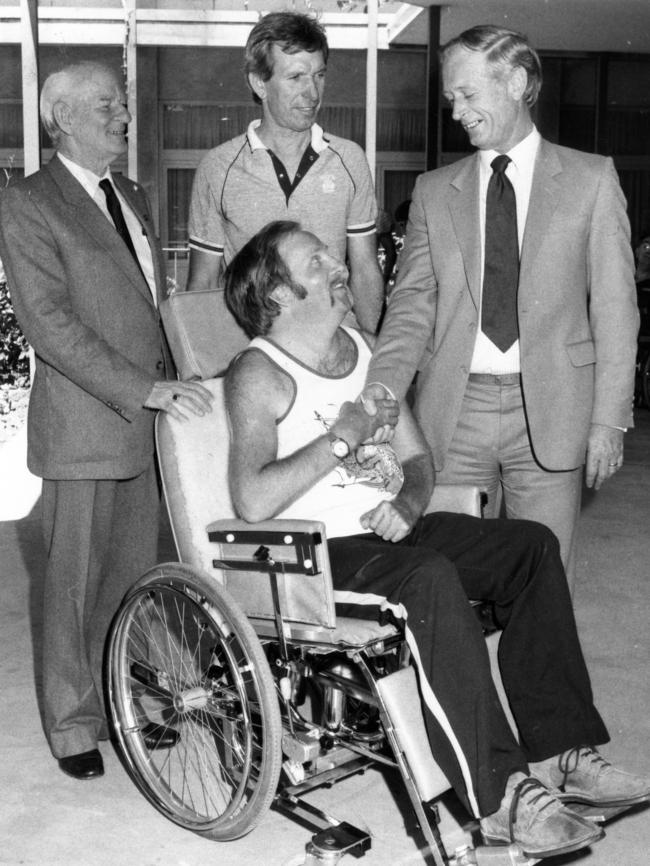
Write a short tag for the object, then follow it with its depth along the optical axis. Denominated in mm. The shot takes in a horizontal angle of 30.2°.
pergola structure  9227
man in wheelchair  2162
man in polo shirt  2943
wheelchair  2191
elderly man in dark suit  2650
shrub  8641
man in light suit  2613
